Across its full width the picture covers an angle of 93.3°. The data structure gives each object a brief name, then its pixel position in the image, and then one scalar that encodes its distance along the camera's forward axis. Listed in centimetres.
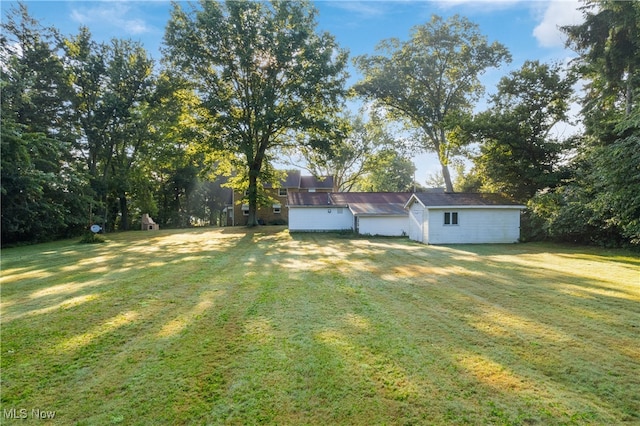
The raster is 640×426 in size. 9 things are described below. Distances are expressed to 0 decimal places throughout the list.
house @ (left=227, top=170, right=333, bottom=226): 3519
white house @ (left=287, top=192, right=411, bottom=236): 2409
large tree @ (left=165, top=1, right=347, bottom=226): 2231
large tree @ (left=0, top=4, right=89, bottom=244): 1370
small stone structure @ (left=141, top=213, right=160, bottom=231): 3002
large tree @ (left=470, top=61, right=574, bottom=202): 1873
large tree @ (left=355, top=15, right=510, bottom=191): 2506
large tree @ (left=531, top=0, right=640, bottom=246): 1107
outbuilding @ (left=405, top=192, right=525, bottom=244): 1709
